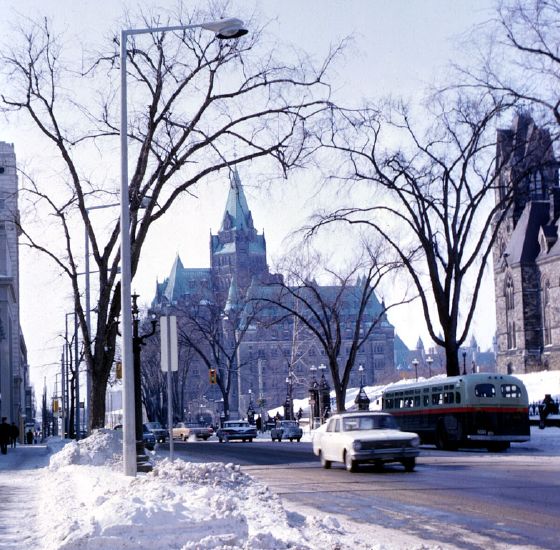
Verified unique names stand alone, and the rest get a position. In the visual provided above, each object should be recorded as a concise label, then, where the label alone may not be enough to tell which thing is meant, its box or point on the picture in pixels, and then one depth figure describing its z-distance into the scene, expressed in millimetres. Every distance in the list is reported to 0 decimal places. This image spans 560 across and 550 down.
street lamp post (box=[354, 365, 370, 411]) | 62406
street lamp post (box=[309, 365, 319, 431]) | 70188
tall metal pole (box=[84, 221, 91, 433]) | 43938
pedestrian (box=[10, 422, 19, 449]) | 58281
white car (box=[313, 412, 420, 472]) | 23266
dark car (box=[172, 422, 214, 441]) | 74444
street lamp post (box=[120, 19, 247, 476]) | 18375
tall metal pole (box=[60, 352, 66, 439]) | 82625
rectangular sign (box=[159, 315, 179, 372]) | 17906
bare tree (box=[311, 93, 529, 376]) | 37594
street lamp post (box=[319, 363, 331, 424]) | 68688
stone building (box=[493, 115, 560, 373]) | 99250
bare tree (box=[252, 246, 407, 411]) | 50750
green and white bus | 35625
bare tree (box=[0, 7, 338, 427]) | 28094
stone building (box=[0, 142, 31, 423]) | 85125
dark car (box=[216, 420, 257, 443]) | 64750
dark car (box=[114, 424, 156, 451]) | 47188
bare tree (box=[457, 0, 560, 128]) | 28000
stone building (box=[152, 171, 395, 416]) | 155625
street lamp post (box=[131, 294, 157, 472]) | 21566
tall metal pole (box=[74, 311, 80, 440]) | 54300
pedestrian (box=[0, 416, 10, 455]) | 47156
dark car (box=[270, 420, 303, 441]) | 64000
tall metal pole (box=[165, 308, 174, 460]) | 16781
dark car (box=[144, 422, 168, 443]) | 63412
